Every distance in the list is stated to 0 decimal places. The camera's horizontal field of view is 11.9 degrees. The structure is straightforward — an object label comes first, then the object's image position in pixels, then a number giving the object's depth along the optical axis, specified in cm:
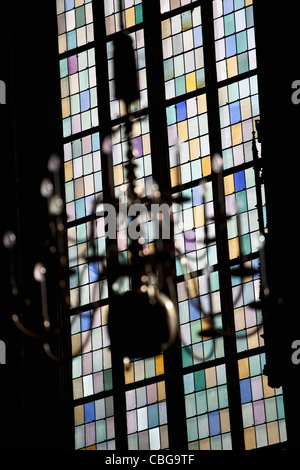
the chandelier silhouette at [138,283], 871
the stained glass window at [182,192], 1245
